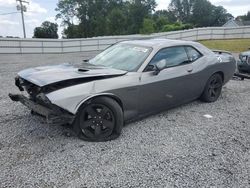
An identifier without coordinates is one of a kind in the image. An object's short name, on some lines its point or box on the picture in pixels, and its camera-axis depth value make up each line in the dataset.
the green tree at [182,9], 67.02
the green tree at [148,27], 25.29
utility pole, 29.02
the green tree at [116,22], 41.73
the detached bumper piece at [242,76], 5.09
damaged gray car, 2.59
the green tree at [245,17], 69.66
